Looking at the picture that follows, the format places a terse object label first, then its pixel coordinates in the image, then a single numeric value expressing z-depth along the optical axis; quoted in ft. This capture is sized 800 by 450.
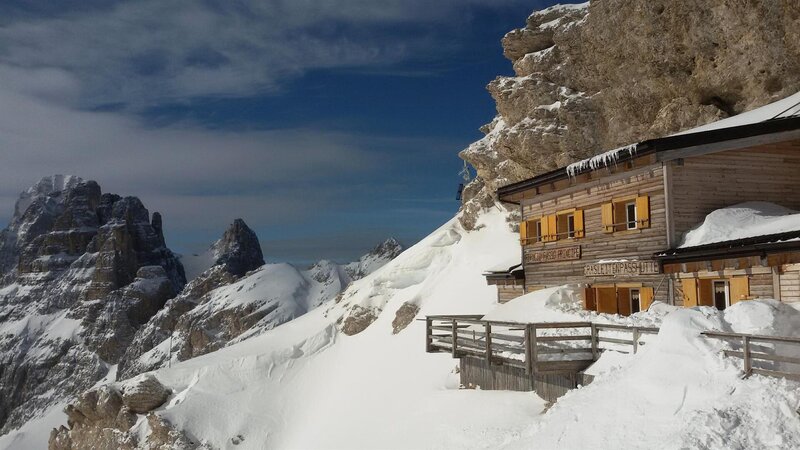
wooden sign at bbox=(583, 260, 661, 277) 71.05
